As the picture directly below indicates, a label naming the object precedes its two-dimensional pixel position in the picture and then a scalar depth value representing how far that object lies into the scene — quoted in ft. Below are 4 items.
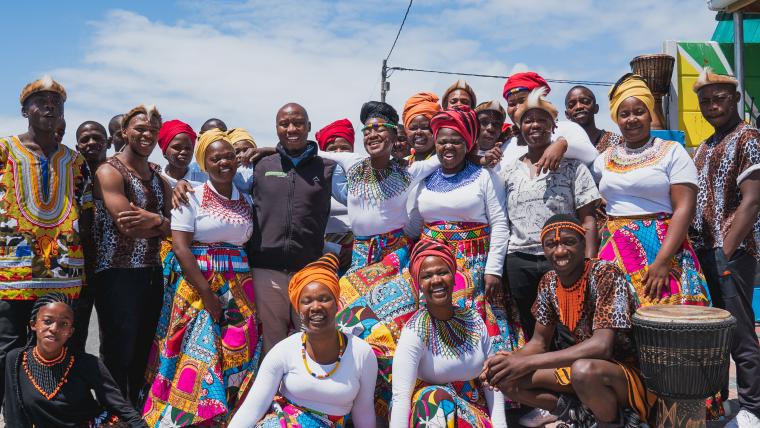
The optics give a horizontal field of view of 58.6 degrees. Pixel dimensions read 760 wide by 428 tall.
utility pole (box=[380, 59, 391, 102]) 73.62
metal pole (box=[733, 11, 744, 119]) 35.76
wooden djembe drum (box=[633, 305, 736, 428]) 11.42
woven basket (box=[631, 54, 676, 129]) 30.07
